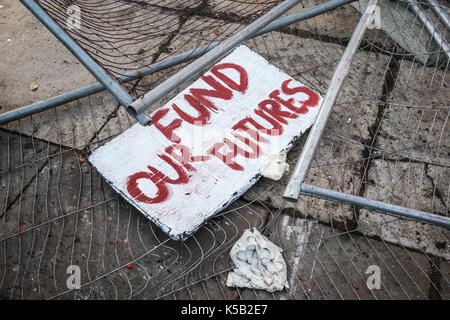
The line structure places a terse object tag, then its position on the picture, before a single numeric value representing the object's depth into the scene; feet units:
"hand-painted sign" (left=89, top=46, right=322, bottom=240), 5.80
